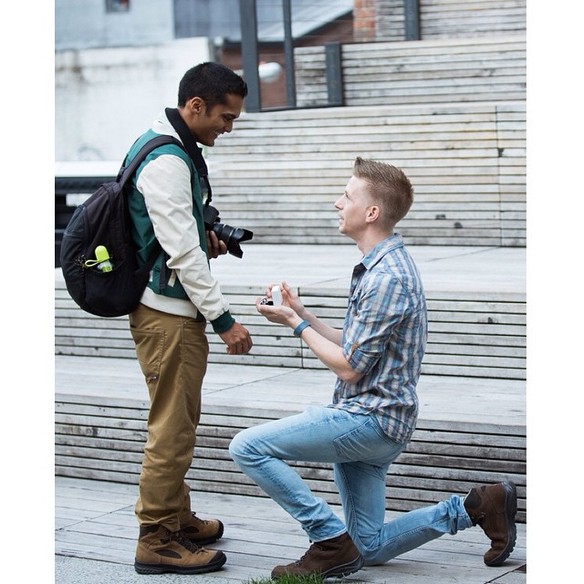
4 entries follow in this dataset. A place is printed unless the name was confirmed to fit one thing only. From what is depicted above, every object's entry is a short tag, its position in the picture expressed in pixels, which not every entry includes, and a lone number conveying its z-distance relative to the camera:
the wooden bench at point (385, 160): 8.06
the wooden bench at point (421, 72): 9.51
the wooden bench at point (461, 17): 11.24
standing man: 4.05
